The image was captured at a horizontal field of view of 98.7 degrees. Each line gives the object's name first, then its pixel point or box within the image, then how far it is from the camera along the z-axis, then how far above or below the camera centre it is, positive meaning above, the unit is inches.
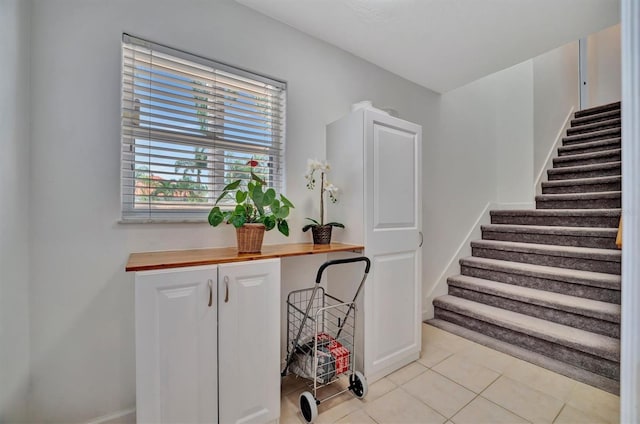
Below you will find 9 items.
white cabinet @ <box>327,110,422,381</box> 74.4 -1.8
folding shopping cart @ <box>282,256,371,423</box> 63.7 -35.6
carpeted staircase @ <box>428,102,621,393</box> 82.7 -25.1
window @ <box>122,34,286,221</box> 61.1 +20.5
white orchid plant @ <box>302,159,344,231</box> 73.9 +8.0
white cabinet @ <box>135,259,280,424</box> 46.3 -24.4
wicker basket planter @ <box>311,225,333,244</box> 76.0 -5.9
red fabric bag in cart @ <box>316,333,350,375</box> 68.3 -35.2
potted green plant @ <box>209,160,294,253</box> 59.2 -0.8
